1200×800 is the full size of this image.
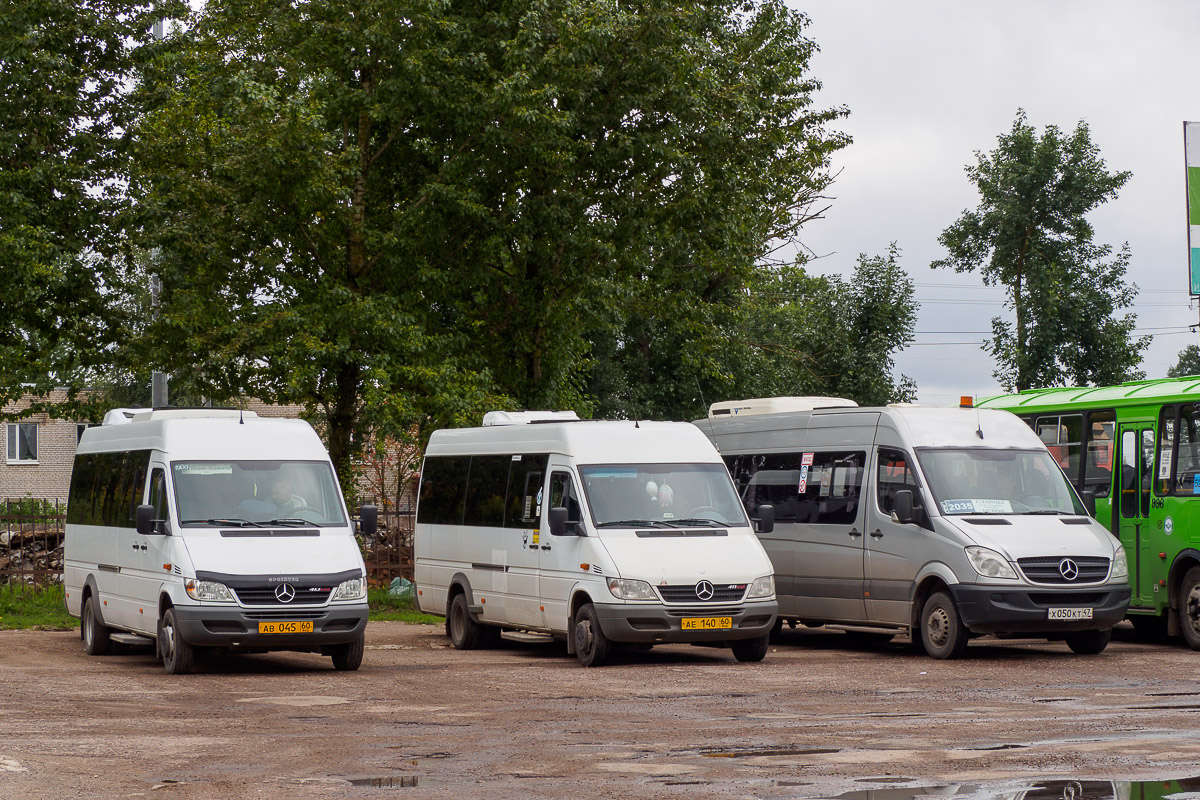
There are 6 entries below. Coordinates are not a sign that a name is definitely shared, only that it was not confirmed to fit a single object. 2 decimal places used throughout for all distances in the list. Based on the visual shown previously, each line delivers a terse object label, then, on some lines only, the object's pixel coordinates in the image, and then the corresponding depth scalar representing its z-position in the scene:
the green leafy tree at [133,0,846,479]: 24.53
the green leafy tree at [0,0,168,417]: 25.12
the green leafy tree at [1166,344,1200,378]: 119.75
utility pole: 24.06
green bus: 17.92
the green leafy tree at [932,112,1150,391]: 38.31
